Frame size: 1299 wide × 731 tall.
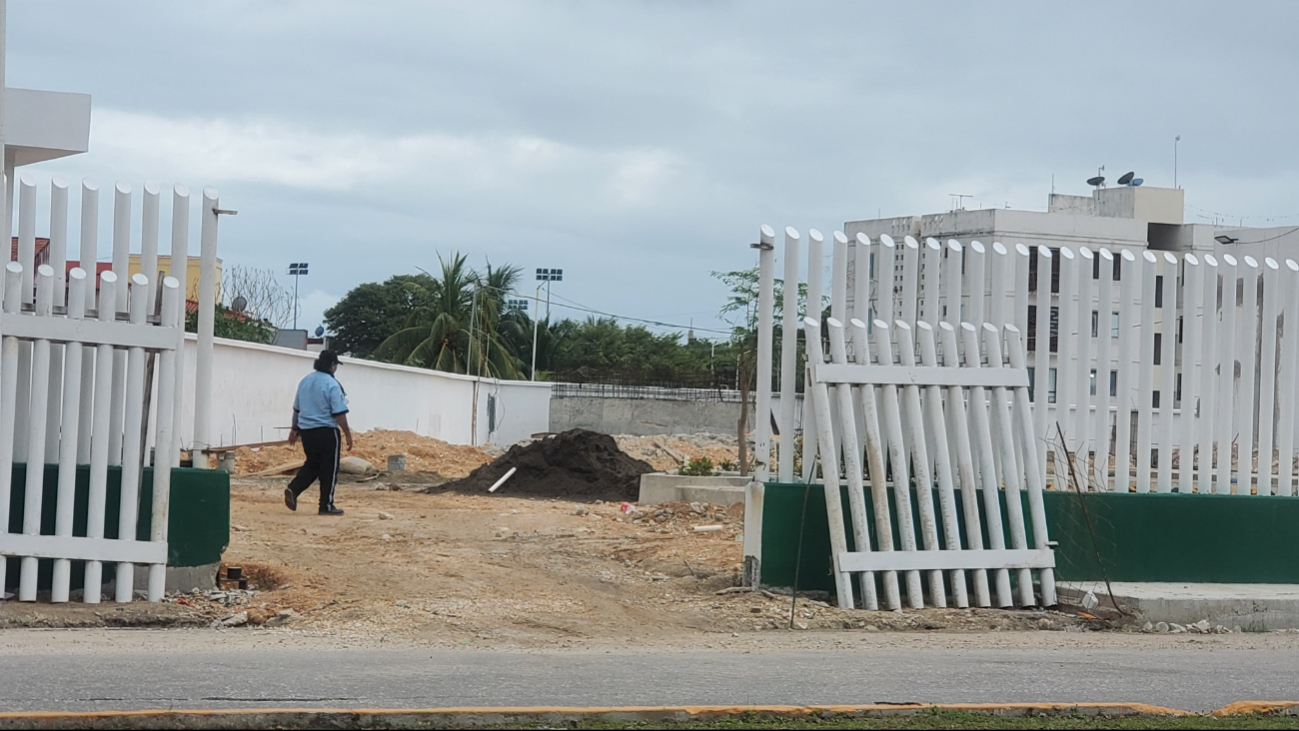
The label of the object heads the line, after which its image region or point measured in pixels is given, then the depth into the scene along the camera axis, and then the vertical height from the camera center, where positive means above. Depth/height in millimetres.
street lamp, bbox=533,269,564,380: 84938 +7706
